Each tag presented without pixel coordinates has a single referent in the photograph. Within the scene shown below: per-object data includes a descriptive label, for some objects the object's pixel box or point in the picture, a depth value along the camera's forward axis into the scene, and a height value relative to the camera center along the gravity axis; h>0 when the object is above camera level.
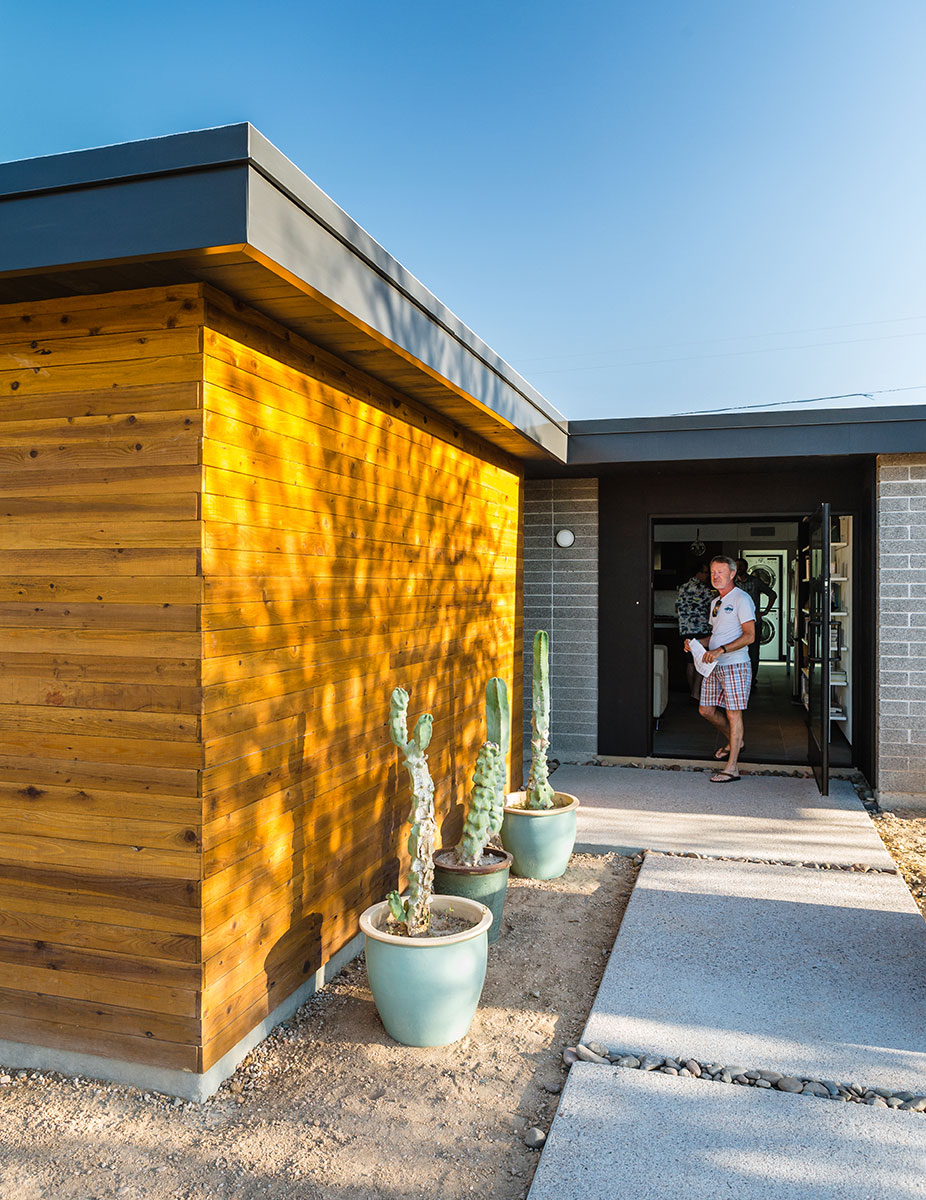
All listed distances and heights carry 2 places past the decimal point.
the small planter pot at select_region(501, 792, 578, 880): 4.40 -1.18
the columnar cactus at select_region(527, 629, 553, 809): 4.48 -0.71
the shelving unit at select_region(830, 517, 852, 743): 7.19 -0.09
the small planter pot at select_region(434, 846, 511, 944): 3.62 -1.15
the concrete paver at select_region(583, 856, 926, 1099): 2.79 -1.38
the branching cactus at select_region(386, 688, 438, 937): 3.02 -0.75
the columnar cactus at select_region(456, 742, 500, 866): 3.62 -0.85
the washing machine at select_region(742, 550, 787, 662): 15.11 +0.30
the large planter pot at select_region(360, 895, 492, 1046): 2.77 -1.20
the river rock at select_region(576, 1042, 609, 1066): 2.73 -1.39
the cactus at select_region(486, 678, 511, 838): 3.80 -0.50
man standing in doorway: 6.44 -0.36
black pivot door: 5.61 -0.29
